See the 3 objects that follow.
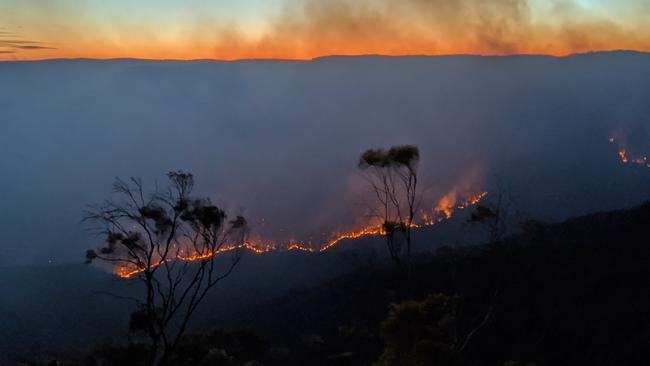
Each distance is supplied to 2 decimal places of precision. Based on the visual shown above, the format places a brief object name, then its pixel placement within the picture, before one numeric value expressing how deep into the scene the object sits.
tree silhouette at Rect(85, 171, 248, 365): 17.83
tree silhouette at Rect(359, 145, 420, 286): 21.42
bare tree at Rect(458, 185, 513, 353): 25.02
